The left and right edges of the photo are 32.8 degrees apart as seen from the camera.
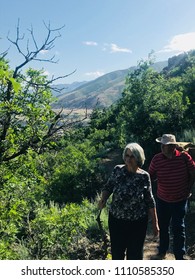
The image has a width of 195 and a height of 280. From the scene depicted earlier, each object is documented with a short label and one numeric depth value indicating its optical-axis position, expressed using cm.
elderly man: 480
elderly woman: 373
